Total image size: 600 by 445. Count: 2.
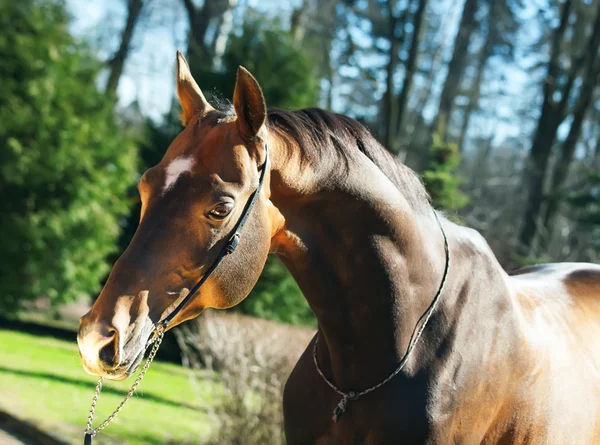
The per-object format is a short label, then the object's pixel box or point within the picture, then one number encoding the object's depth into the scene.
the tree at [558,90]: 14.10
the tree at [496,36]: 18.05
